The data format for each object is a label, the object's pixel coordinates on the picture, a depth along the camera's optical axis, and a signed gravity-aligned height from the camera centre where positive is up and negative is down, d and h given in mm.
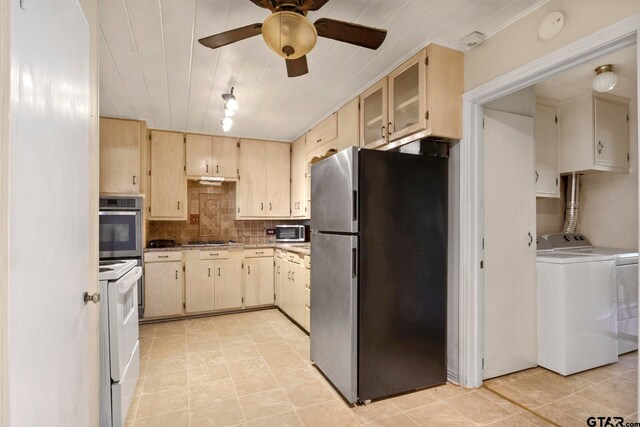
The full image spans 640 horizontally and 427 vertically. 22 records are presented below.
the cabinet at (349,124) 2977 +912
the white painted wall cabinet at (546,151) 3162 +660
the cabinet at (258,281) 4246 -902
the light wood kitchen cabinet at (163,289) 3766 -893
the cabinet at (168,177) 4031 +506
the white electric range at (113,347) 1639 -705
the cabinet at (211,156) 4246 +835
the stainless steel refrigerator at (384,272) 2070 -400
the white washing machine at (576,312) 2447 -787
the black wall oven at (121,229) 3490 -142
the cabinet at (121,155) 3572 +709
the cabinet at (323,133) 3412 +981
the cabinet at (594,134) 3115 +829
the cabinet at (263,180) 4543 +536
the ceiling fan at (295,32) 1412 +921
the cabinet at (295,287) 3361 -849
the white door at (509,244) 2363 -232
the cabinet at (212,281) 3969 -850
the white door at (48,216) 727 +1
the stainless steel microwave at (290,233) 4723 -265
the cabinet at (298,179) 4270 +518
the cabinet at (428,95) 2150 +872
